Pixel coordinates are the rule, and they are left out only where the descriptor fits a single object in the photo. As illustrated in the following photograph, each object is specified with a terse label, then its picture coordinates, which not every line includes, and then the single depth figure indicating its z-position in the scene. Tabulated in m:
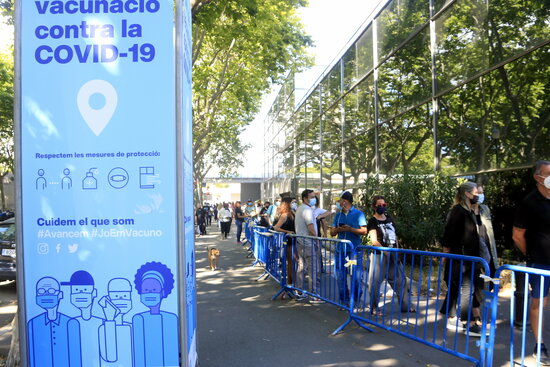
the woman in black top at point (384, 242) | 6.50
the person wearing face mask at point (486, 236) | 5.93
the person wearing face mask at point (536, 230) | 4.61
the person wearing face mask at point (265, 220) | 16.53
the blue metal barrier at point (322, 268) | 6.61
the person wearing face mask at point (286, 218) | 9.65
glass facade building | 9.00
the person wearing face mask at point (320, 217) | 9.92
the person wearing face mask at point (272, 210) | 16.25
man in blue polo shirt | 6.61
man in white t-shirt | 7.61
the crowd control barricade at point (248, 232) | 17.03
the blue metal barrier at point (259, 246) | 11.24
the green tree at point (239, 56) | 11.10
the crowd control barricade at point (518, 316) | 3.90
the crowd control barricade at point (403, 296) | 5.46
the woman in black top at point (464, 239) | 5.82
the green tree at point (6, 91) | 21.14
